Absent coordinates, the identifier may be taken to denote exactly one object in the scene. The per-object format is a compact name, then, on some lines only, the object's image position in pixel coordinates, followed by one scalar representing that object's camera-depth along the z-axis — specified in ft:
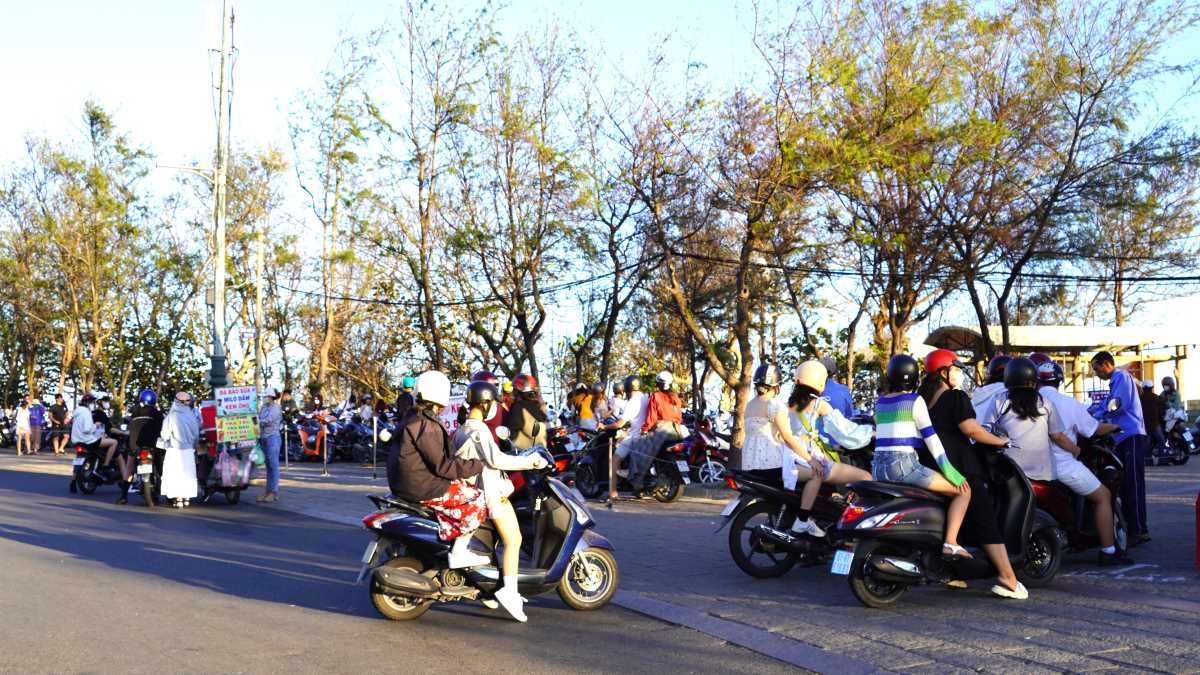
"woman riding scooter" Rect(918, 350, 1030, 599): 25.90
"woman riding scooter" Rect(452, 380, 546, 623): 24.48
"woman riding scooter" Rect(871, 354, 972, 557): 25.72
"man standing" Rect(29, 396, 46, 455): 126.82
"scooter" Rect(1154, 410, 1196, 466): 73.00
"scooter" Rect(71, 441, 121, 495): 63.10
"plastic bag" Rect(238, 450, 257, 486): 56.08
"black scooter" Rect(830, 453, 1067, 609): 25.44
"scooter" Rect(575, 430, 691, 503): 53.52
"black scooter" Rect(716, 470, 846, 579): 29.43
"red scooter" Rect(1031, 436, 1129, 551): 29.63
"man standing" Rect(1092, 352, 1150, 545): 33.32
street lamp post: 83.05
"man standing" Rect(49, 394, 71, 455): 116.67
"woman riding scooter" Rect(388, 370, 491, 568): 24.53
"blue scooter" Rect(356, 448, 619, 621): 24.63
